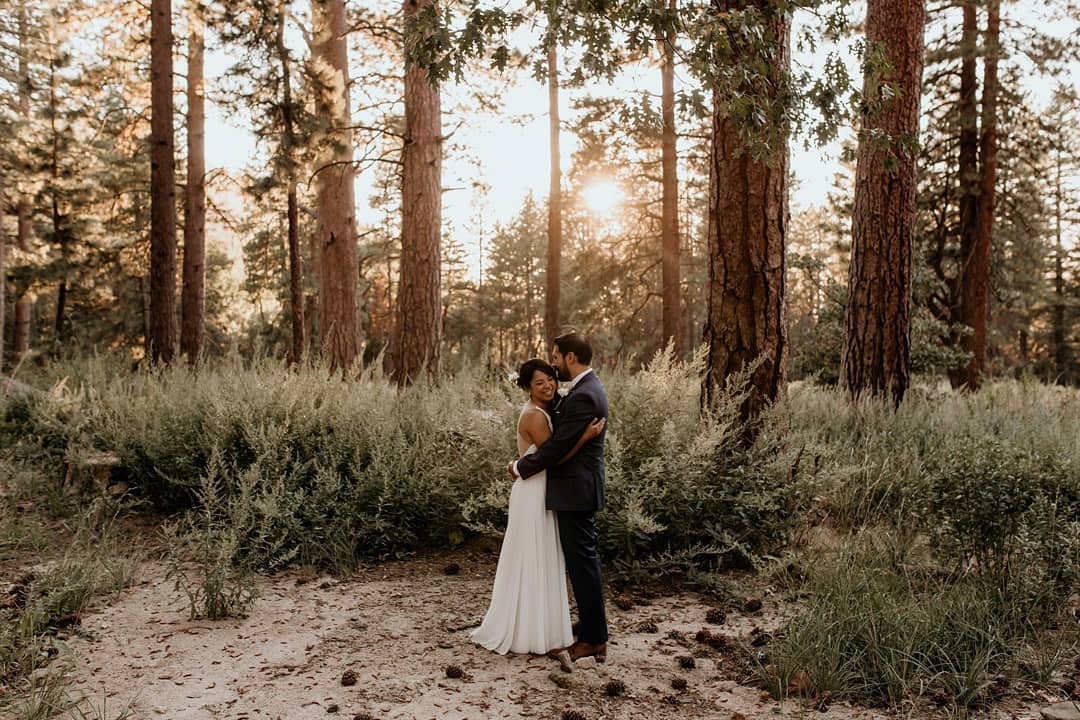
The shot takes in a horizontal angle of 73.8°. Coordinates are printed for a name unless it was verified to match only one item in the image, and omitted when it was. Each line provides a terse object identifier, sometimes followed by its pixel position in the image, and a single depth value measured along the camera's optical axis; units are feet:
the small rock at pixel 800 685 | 12.15
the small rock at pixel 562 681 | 12.77
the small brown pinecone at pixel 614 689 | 12.45
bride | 14.03
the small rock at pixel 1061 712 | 10.53
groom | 13.74
